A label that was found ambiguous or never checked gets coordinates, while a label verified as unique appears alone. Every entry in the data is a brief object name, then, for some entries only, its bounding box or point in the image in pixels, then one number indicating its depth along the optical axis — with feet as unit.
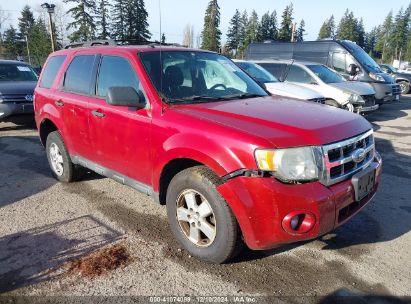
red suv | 8.77
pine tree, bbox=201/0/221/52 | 185.83
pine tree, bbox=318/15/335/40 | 290.11
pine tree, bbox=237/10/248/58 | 236.67
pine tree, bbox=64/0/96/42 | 151.12
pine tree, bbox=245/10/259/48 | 235.01
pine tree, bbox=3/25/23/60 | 201.98
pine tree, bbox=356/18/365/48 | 280.27
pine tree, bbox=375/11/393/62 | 279.08
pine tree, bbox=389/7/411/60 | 269.44
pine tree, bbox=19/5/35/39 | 222.73
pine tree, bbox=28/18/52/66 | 142.41
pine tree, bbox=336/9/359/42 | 264.31
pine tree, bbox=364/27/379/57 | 314.92
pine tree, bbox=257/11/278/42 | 243.46
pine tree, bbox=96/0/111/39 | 153.79
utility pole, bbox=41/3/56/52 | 62.68
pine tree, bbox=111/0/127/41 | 142.78
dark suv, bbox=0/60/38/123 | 28.53
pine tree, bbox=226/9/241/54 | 247.50
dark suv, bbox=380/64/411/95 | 65.62
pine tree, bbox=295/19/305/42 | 269.85
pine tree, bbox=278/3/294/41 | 222.48
